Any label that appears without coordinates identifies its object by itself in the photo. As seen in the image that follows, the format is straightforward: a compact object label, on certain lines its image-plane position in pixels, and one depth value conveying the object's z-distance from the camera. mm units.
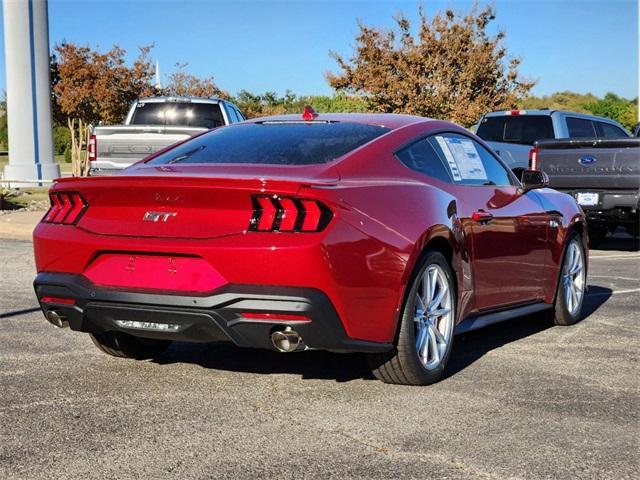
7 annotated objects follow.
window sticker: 5816
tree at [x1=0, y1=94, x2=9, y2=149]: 58322
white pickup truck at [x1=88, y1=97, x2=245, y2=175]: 14328
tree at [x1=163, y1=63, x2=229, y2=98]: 51250
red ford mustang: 4367
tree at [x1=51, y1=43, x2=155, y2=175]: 38250
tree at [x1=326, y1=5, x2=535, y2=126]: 31875
